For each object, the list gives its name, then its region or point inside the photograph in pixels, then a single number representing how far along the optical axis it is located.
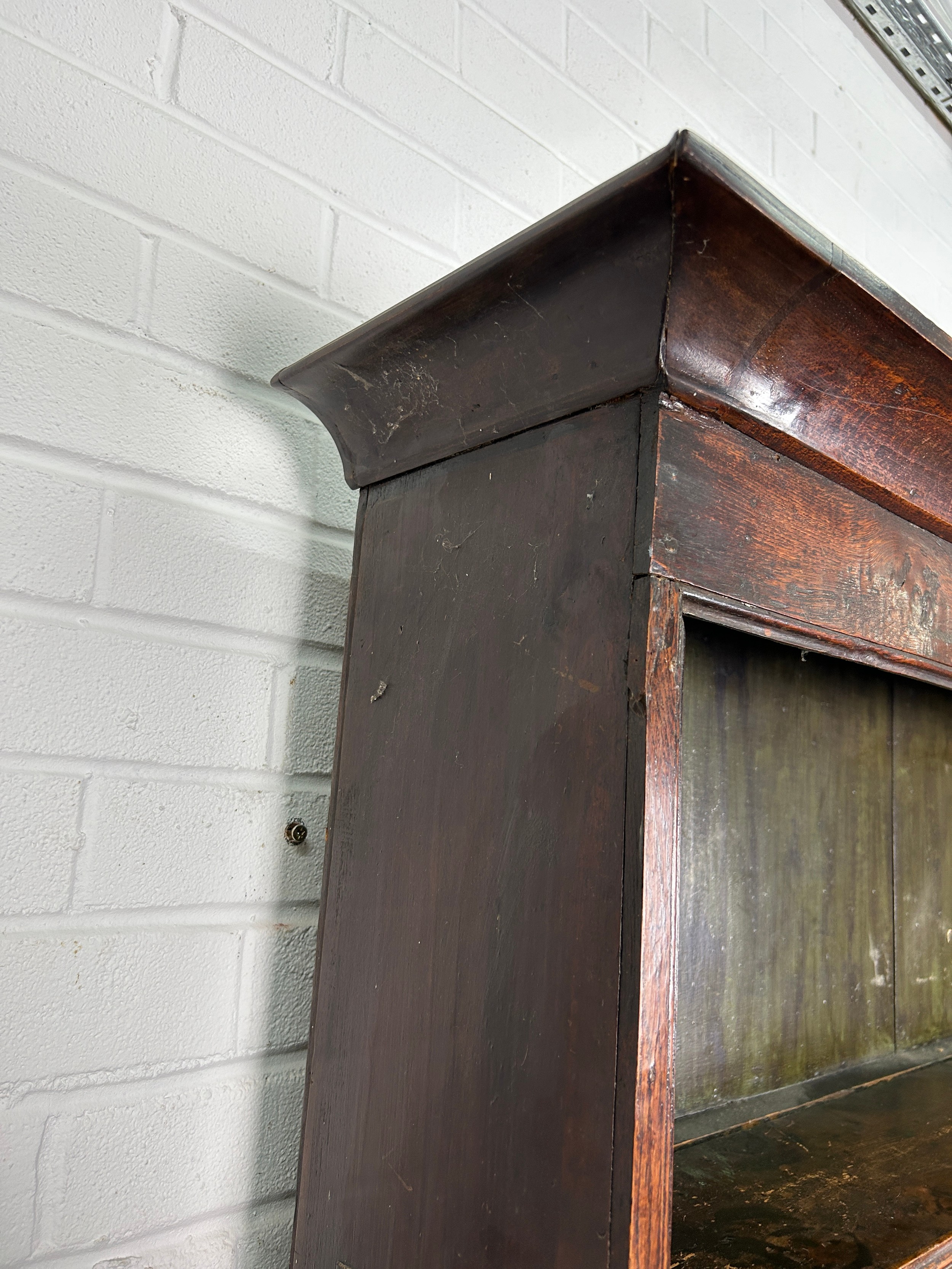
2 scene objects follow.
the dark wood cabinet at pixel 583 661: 0.60
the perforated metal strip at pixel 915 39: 1.69
